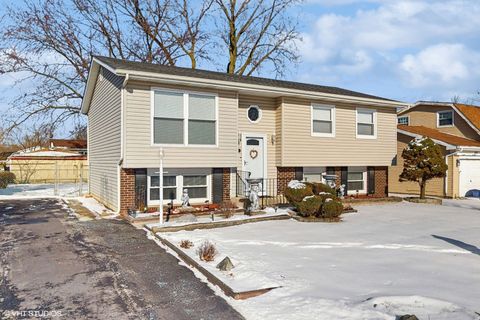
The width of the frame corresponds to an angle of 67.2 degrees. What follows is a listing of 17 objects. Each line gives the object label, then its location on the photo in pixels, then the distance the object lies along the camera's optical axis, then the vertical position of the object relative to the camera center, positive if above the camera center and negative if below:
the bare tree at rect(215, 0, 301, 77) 29.75 +10.17
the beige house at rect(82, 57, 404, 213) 11.48 +1.08
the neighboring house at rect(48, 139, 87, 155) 41.66 +2.20
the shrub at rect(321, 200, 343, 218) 10.83 -1.40
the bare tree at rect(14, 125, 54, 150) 51.34 +3.14
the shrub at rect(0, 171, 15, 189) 21.66 -1.06
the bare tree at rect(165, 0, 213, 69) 29.09 +10.36
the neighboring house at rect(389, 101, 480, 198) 19.14 +1.36
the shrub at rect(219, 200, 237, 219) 10.71 -1.45
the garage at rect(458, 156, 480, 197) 19.36 -0.68
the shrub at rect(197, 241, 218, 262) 6.47 -1.64
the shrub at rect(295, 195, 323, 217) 10.78 -1.28
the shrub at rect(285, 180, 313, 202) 11.35 -0.93
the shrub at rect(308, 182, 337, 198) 11.73 -0.87
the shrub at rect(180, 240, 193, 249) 7.37 -1.69
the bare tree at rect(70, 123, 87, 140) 26.78 +2.45
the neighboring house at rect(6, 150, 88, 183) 27.70 -0.40
